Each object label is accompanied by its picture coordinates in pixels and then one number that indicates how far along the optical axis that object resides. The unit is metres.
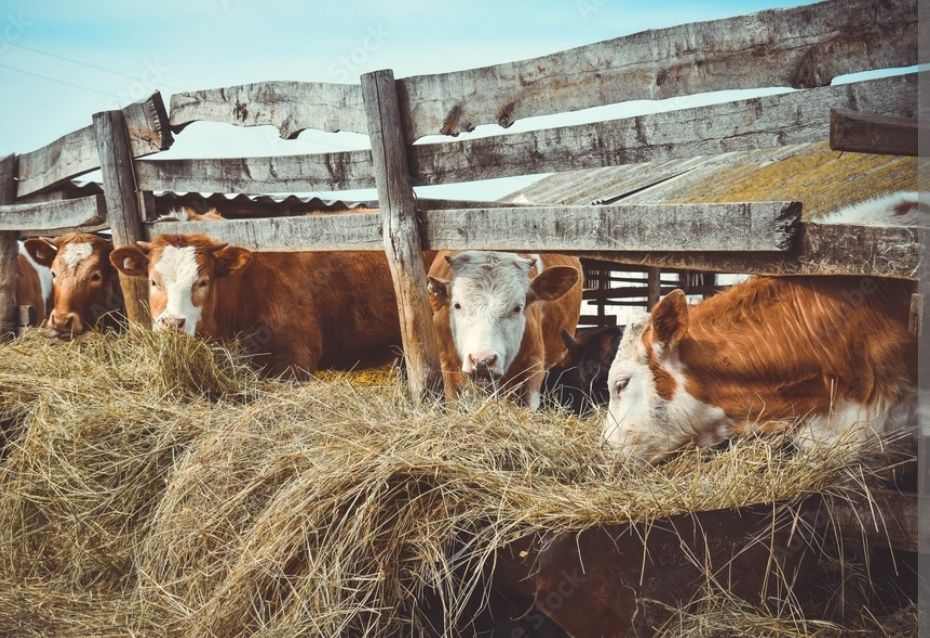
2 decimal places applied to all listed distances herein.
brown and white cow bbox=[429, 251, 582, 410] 5.60
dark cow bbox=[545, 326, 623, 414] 6.87
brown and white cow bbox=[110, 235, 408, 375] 6.27
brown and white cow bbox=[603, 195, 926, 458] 3.88
